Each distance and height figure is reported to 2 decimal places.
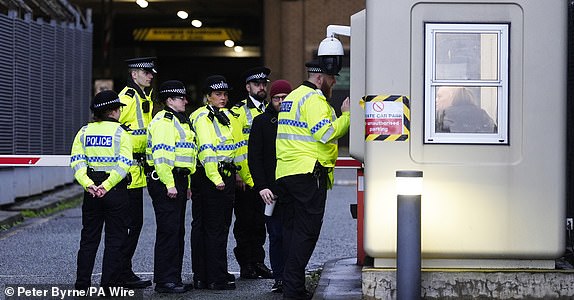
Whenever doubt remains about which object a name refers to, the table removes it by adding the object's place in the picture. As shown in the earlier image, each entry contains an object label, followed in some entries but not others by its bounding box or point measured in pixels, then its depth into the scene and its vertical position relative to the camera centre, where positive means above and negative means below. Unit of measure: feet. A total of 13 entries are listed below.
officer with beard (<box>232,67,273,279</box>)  69.41 -1.62
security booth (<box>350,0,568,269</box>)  53.72 +1.01
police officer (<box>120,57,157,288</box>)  64.75 +0.76
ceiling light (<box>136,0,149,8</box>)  203.51 +14.25
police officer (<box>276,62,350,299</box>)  57.47 -0.05
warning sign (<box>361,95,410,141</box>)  53.78 +1.04
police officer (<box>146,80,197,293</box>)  61.62 -0.41
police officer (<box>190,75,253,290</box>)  64.18 -0.89
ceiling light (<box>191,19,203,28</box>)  227.20 +13.88
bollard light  50.47 -1.66
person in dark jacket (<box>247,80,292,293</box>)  62.90 +0.25
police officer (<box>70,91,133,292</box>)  59.93 -0.59
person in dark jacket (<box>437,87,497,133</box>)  54.03 +1.10
